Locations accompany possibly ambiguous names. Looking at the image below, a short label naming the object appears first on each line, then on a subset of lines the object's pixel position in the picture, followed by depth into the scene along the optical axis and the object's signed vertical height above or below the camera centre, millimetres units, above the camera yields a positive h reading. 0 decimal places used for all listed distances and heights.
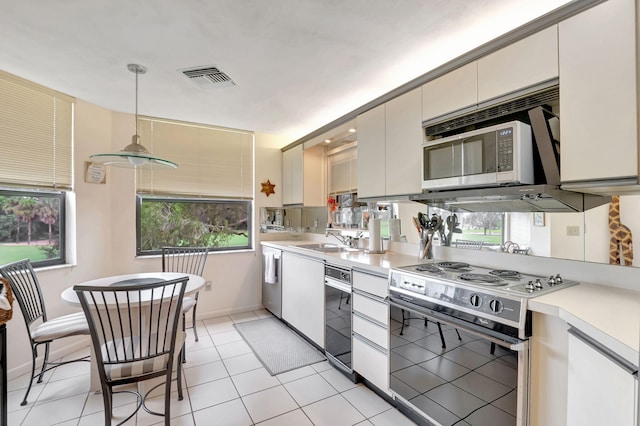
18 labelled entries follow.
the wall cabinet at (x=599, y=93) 1226 +540
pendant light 1943 +372
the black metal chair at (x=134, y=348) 1594 -852
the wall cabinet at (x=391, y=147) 2209 +543
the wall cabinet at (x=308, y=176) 3768 +479
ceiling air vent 2342 +1141
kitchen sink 3044 -407
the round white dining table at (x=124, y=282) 1940 -570
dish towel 3561 -706
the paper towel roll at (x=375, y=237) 2734 -235
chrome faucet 3225 -290
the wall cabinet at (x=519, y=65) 1473 +810
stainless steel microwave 1547 +321
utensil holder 2344 -298
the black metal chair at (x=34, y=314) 2031 -781
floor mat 2602 -1354
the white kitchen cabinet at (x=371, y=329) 2006 -852
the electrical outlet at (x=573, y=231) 1622 -104
